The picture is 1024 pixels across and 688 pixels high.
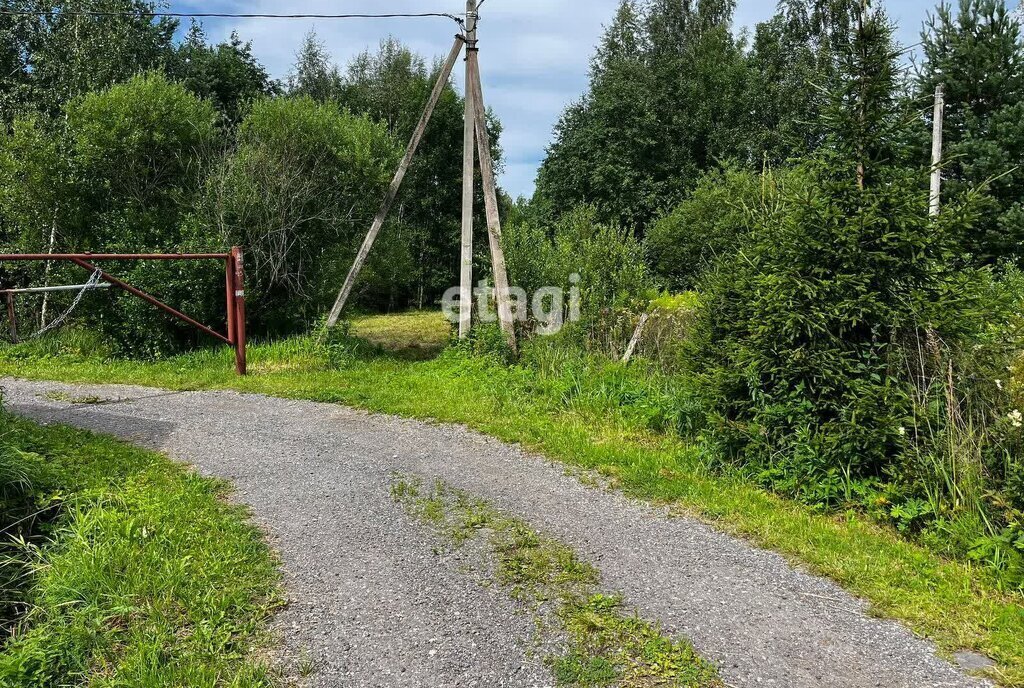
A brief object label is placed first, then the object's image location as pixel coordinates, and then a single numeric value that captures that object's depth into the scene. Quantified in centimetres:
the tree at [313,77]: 2898
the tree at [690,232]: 2161
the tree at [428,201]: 2250
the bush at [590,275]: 961
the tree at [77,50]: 1575
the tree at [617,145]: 2961
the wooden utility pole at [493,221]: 1010
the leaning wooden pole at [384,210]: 1082
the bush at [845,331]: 502
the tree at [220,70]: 2220
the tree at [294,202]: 1202
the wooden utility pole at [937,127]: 1578
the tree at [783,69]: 2719
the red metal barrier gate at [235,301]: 960
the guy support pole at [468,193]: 1044
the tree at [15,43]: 1697
